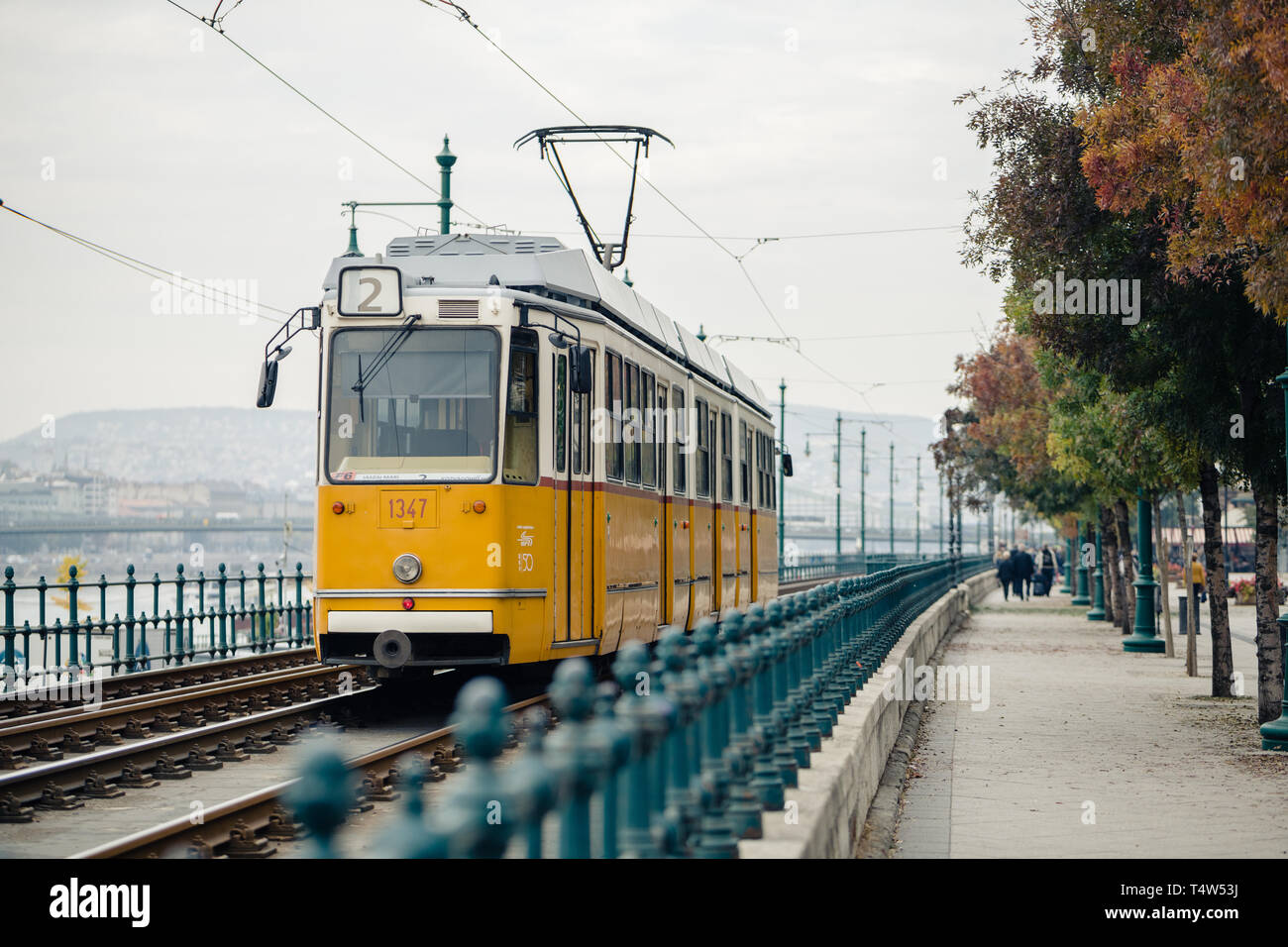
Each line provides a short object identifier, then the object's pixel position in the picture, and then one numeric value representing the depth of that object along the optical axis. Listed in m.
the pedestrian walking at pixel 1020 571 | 54.99
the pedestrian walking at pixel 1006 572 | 54.12
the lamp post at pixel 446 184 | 24.52
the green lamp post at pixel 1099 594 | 41.47
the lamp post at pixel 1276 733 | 13.20
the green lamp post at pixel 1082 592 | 53.97
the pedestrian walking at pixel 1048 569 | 57.06
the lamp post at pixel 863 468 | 81.22
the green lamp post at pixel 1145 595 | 26.91
